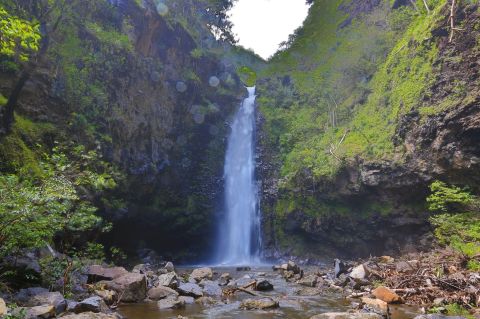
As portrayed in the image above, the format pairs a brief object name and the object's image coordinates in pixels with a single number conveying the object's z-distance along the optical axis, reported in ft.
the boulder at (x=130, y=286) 31.86
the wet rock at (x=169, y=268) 53.47
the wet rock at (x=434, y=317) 23.15
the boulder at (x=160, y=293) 33.50
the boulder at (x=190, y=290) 35.14
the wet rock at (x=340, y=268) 48.87
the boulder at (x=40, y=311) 21.10
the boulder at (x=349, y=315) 23.67
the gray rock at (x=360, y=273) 42.25
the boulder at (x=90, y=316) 21.51
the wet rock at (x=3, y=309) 17.94
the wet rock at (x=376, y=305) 28.03
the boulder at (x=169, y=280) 37.09
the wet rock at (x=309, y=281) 43.39
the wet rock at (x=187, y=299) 32.70
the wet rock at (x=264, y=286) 40.29
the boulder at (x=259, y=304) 30.81
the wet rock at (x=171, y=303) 30.53
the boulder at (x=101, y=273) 35.40
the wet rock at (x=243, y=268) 61.90
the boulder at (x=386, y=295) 31.45
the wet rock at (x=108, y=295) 29.89
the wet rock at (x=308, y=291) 38.09
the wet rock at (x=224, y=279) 44.47
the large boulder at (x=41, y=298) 24.57
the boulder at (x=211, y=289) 37.45
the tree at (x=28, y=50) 43.93
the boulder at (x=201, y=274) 47.17
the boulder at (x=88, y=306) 24.39
